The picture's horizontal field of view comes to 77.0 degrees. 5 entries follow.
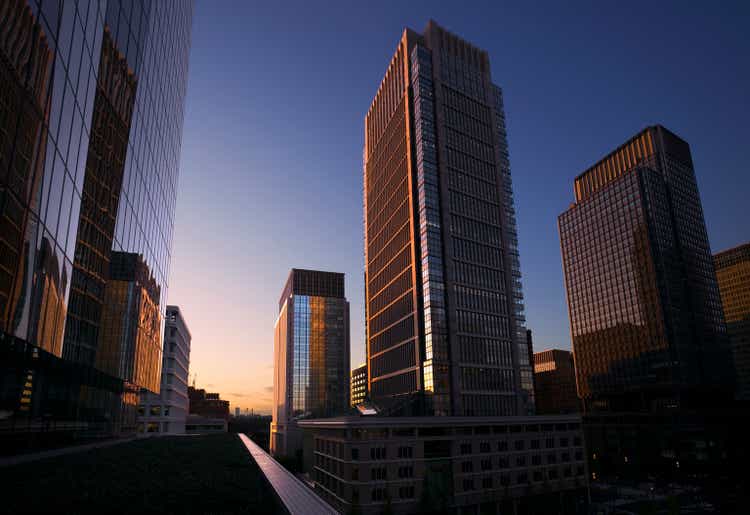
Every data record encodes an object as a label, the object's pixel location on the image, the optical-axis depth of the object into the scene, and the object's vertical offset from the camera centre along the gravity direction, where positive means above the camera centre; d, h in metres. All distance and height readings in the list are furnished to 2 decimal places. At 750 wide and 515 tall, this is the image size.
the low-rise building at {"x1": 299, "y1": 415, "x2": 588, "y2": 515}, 78.12 -13.22
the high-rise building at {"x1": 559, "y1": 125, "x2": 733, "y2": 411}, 170.88 +30.14
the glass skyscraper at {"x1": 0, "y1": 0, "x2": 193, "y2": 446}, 16.30 +9.62
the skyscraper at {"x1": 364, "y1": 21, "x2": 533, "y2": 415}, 104.56 +34.27
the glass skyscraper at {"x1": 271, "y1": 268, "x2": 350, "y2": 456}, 181.23 -9.20
